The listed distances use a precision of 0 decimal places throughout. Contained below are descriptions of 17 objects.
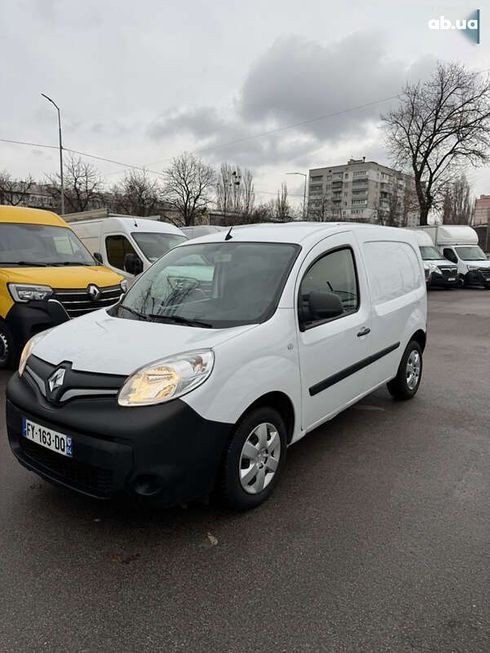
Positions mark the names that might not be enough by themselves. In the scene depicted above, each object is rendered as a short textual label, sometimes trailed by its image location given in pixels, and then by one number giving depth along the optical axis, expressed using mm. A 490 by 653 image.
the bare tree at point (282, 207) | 50844
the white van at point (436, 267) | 21172
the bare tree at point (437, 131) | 28672
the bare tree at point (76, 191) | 46219
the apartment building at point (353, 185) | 89456
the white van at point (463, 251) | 22625
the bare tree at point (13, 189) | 46044
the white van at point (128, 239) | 9883
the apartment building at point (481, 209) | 76469
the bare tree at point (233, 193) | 51156
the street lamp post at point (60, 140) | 27192
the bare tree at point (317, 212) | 47031
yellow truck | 5945
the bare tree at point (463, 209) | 59288
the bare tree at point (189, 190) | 49750
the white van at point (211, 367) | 2484
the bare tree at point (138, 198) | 48031
